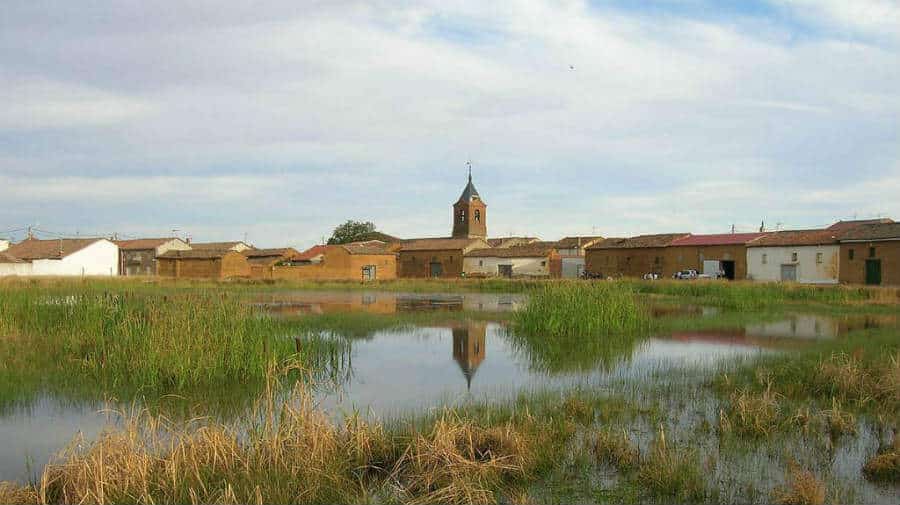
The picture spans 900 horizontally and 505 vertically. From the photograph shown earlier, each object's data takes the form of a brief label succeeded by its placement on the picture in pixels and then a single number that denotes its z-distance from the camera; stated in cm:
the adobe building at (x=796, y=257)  4269
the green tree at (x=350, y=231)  9219
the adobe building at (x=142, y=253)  7288
